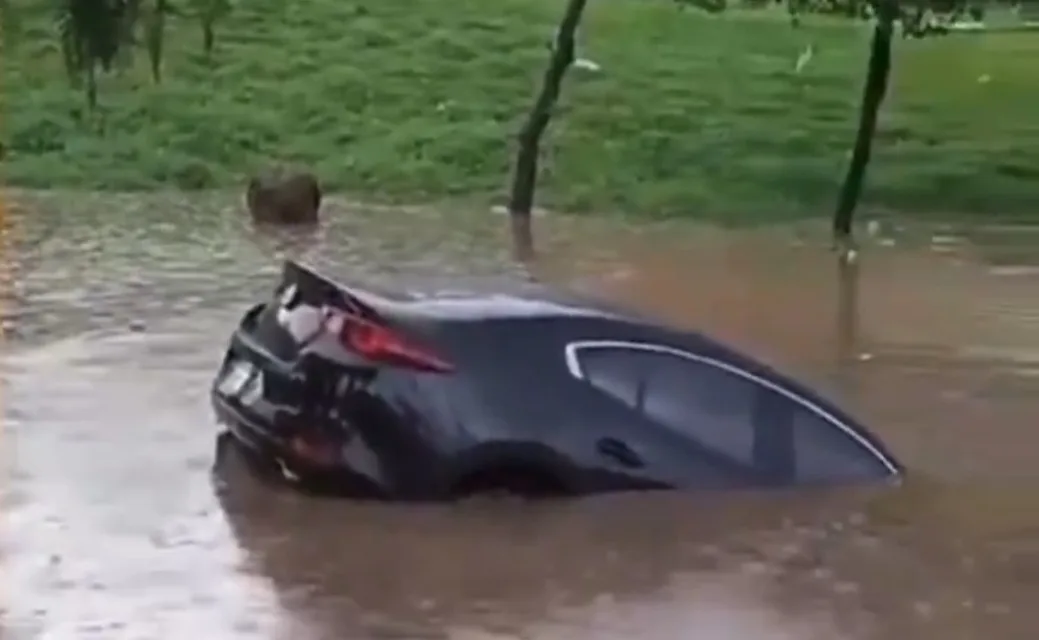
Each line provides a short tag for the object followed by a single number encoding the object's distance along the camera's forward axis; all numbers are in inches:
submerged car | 393.7
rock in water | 936.3
